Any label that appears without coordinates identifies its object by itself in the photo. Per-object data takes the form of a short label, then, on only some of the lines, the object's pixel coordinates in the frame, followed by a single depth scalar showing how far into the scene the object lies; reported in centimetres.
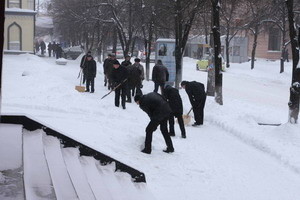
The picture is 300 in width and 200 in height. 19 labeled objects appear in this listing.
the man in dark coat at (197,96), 1277
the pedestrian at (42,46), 5400
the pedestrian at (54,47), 5153
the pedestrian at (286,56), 4379
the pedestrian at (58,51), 4819
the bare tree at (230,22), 3738
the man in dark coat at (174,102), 1112
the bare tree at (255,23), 3403
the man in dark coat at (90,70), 1850
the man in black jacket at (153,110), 922
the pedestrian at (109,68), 1895
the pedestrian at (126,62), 1834
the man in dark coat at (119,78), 1538
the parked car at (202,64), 3959
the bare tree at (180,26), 2027
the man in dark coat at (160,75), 1822
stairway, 495
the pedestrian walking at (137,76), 1738
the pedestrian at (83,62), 1924
